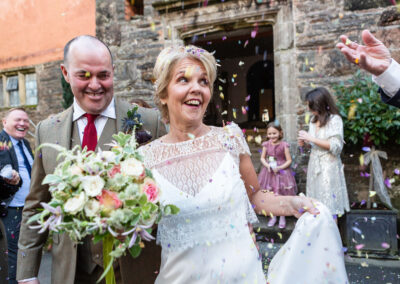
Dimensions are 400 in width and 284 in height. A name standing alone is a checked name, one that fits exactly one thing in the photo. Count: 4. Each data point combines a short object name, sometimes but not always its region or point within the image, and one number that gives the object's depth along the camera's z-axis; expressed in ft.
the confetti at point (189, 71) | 5.92
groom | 5.85
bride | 5.59
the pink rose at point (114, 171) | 4.27
